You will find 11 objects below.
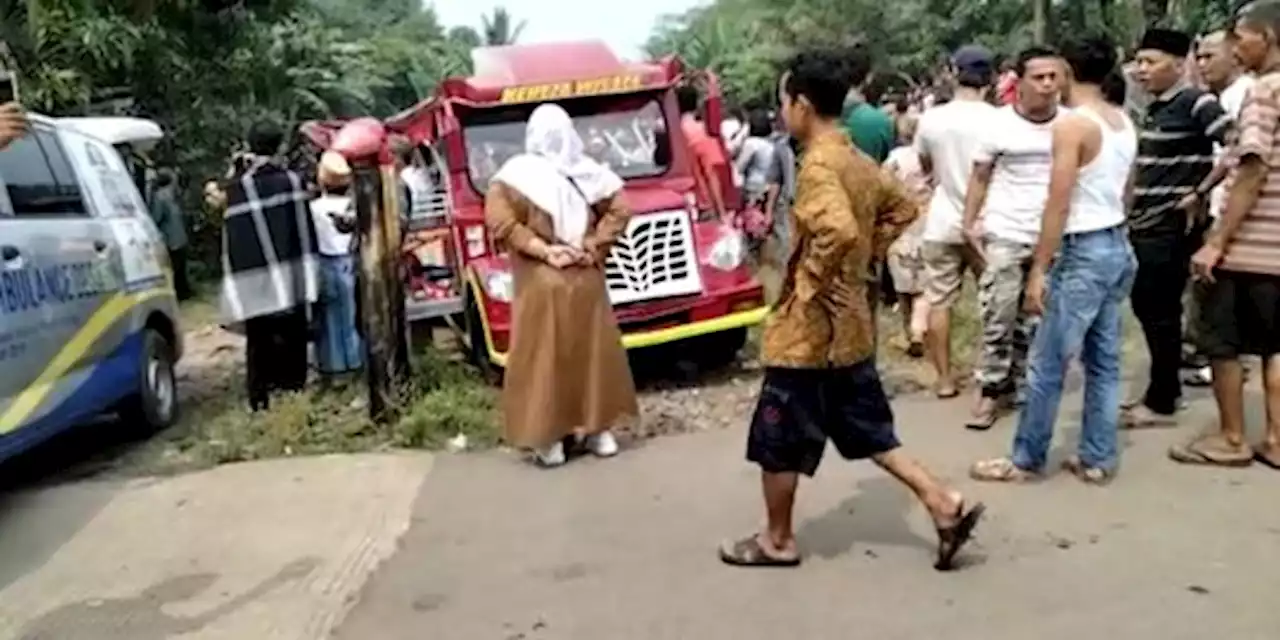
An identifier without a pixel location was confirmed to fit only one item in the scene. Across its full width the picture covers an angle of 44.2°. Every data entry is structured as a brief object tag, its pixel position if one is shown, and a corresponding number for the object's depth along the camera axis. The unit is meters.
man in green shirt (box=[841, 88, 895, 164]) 10.95
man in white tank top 6.07
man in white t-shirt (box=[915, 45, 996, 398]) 8.04
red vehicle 9.16
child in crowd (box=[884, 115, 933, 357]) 9.41
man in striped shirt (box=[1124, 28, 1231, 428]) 6.93
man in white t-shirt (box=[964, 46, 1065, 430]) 7.06
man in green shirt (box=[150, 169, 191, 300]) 16.14
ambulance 6.84
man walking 5.23
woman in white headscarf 7.31
